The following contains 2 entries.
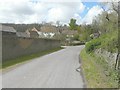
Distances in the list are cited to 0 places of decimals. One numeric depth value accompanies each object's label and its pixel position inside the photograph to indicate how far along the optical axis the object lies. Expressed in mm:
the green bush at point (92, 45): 15338
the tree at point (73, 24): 59534
